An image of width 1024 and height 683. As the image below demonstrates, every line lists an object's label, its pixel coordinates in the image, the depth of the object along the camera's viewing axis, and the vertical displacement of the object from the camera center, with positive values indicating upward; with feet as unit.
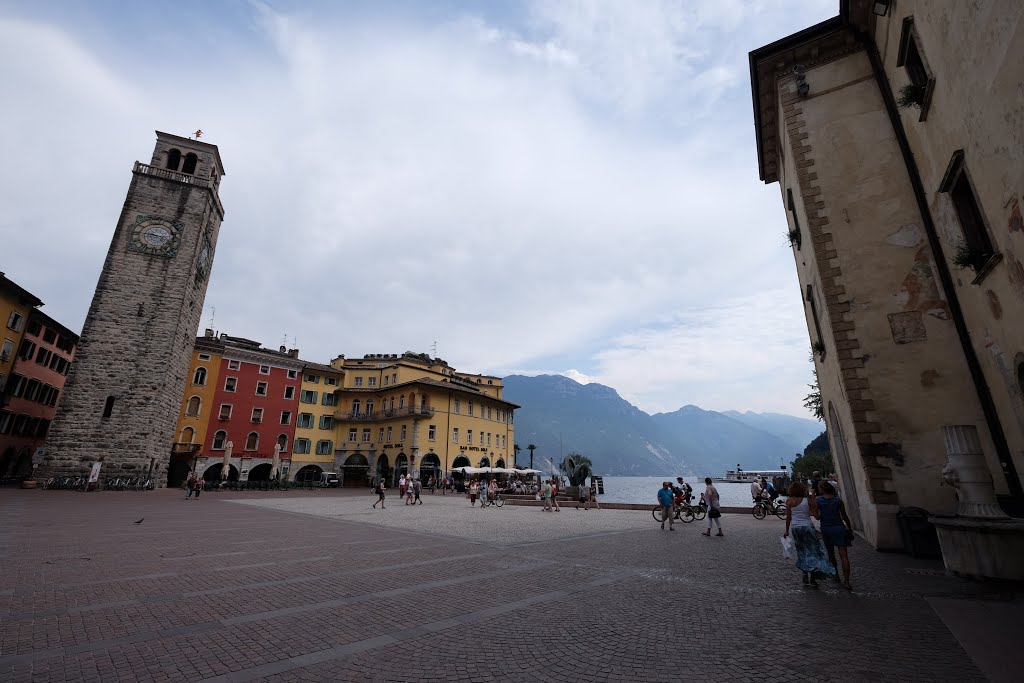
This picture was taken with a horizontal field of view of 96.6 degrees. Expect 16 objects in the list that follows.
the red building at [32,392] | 115.65 +25.59
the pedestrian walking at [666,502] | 49.60 -2.06
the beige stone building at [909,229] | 24.32 +16.71
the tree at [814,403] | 108.85 +18.54
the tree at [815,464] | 200.81 +7.74
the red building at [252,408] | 144.56 +25.02
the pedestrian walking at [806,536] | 22.97 -2.76
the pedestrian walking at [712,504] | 43.27 -2.02
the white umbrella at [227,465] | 130.82 +6.17
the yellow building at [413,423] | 153.79 +21.41
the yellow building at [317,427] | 162.91 +20.77
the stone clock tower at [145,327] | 102.12 +38.12
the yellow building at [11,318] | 107.55 +40.42
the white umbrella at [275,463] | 143.95 +7.14
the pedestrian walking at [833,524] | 22.44 -2.13
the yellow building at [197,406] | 136.05 +24.32
